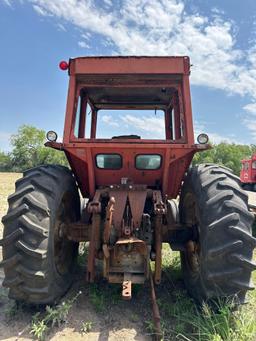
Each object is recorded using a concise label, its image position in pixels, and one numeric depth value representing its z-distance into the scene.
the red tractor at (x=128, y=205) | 2.72
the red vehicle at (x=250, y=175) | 16.33
